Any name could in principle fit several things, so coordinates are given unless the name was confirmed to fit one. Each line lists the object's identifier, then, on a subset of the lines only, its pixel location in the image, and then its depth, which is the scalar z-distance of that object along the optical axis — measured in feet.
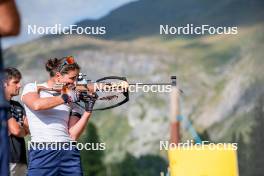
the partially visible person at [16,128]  29.14
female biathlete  27.99
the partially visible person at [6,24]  13.08
